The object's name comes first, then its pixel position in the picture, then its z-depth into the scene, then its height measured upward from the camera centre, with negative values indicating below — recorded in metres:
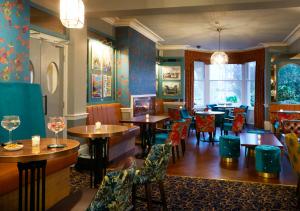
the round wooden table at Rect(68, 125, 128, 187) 3.38 -0.41
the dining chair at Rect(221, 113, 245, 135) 7.55 -0.59
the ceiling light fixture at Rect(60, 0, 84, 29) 3.38 +1.05
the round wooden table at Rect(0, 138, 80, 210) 2.05 -0.40
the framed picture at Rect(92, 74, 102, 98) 6.58 +0.35
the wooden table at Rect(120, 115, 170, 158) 6.04 -0.67
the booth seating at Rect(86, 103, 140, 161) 5.89 -0.49
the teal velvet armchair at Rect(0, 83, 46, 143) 3.54 -0.09
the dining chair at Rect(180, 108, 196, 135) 8.95 -0.49
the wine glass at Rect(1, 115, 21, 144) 2.46 -0.18
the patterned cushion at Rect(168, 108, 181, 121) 9.06 -0.43
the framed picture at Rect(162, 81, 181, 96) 11.46 +0.51
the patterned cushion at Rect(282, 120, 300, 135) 6.59 -0.58
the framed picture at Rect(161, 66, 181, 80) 11.45 +1.14
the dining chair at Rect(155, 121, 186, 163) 5.68 -0.68
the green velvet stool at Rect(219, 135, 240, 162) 5.66 -0.94
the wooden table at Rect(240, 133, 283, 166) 5.19 -0.77
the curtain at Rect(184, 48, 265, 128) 11.08 +1.19
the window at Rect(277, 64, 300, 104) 9.72 +0.57
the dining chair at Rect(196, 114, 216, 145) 7.40 -0.57
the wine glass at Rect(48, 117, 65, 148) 2.58 -0.21
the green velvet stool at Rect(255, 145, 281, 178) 4.71 -1.00
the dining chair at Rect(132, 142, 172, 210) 2.77 -0.66
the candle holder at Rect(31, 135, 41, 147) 2.39 -0.34
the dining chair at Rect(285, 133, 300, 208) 3.64 -0.63
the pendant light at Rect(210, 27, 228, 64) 8.73 +1.30
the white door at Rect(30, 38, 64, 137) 4.80 +0.51
